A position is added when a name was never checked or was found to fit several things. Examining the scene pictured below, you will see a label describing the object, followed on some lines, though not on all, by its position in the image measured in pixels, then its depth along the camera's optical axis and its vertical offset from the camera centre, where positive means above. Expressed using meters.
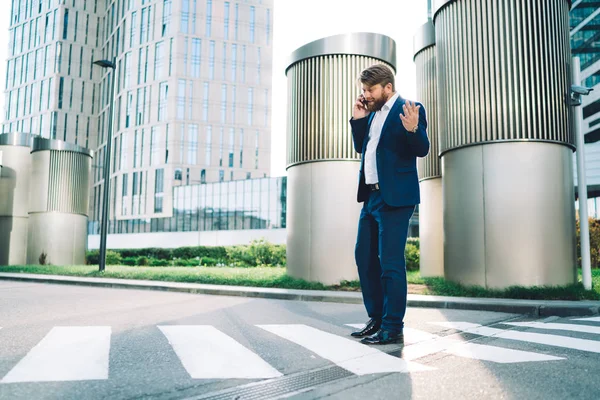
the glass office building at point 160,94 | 67.94 +20.81
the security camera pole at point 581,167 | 8.68 +1.36
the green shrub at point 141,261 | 26.44 -0.78
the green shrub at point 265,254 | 21.84 -0.34
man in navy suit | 4.04 +0.43
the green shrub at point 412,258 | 17.39 -0.39
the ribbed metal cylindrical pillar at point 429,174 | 12.98 +1.79
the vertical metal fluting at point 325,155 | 11.52 +1.99
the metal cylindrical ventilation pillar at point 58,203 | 22.39 +1.75
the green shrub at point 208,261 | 24.94 -0.74
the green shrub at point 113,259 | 27.28 -0.70
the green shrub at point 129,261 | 27.09 -0.80
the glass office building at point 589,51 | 53.28 +20.61
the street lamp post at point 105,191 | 17.03 +1.76
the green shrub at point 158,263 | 26.05 -0.86
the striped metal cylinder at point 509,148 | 8.57 +1.63
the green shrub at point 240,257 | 22.64 -0.50
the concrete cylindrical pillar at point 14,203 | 23.91 +1.84
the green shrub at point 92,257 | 28.38 -0.63
